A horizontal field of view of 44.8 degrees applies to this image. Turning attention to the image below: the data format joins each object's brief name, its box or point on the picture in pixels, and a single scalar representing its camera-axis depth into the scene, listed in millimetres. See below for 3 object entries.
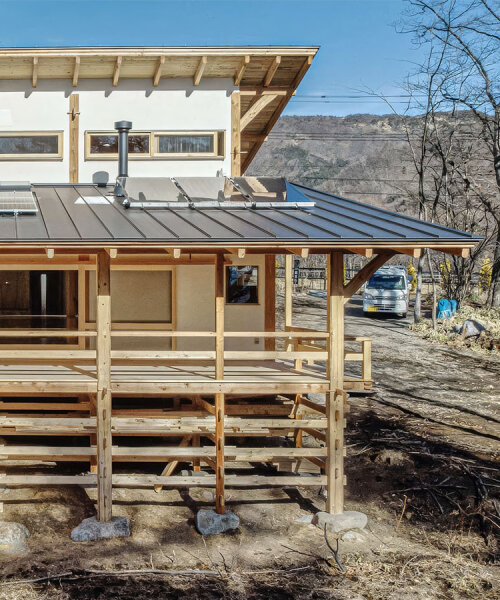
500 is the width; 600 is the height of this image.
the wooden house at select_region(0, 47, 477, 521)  8836
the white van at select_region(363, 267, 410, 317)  30062
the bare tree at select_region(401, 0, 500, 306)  26031
